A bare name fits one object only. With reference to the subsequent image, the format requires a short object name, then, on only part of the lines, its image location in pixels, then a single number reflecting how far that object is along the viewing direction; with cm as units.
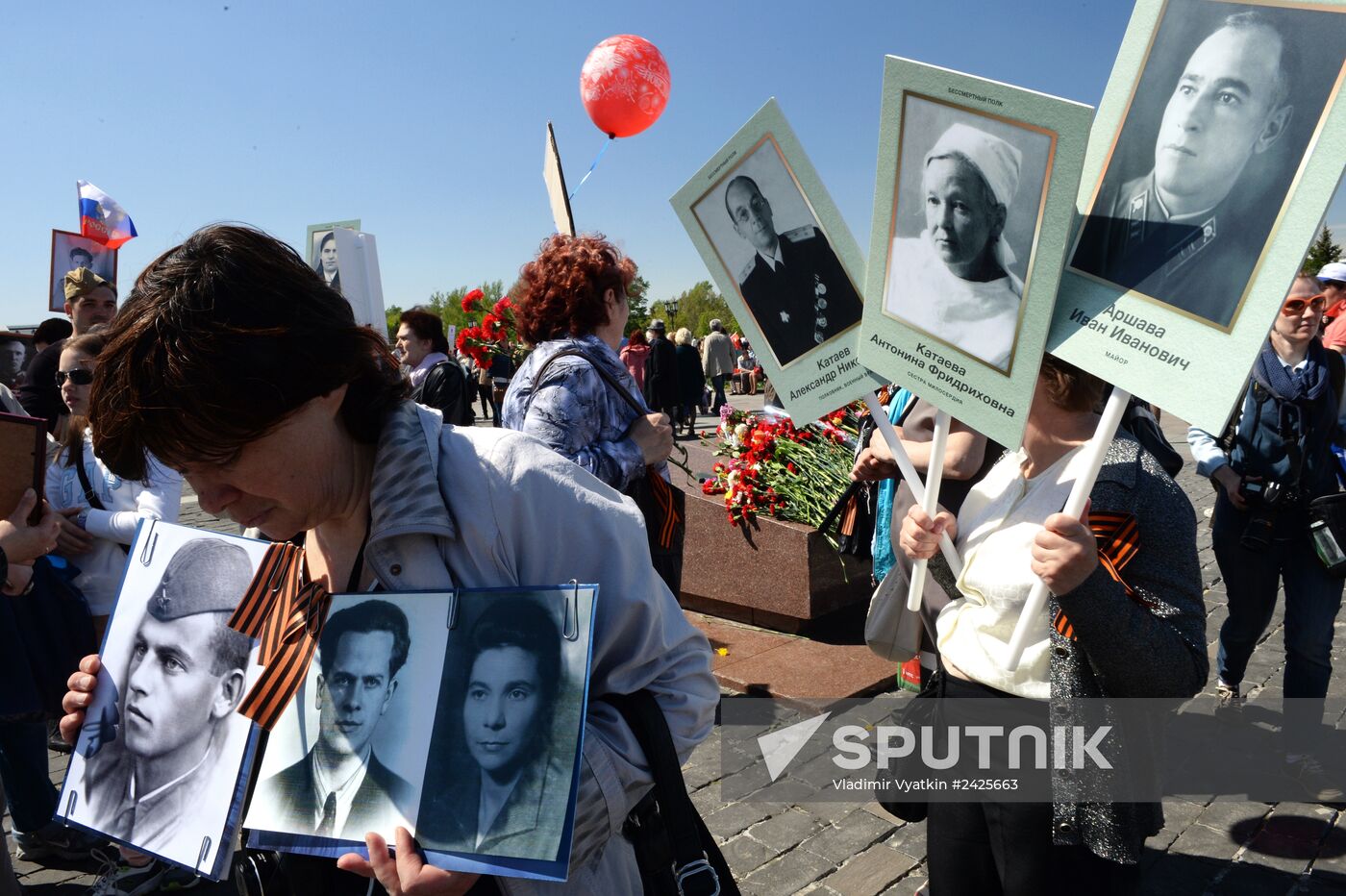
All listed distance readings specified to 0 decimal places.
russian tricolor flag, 890
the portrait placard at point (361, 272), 408
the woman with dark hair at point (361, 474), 120
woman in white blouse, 176
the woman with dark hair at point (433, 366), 648
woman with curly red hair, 334
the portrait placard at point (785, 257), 182
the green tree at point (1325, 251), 3173
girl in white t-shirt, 340
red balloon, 720
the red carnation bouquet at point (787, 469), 546
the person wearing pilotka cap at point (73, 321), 488
